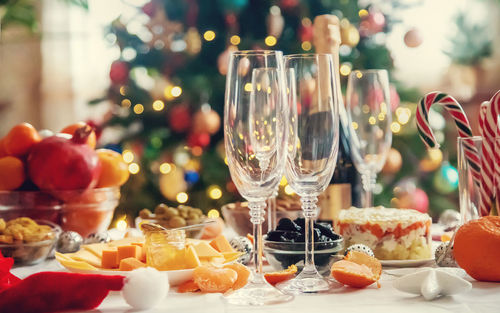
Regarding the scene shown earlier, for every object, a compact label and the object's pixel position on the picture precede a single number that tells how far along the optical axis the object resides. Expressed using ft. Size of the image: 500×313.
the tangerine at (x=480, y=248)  3.65
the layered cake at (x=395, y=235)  4.08
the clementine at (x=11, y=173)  4.74
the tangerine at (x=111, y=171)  5.00
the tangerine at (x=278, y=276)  3.74
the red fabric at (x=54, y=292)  3.38
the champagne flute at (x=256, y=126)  3.46
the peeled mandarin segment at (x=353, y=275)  3.60
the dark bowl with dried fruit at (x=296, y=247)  3.85
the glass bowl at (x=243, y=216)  4.60
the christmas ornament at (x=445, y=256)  3.97
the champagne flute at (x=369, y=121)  4.86
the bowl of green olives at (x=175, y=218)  4.50
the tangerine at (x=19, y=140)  4.87
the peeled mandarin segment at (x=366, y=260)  3.69
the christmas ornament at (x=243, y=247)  4.16
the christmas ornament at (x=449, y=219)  5.13
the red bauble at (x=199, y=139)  8.15
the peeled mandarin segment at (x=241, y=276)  3.65
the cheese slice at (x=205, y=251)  3.84
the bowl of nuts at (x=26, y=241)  4.22
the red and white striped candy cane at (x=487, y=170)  4.02
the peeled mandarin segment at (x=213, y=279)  3.60
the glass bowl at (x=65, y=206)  4.73
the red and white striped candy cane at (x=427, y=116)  4.22
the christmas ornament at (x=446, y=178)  10.27
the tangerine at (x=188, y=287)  3.63
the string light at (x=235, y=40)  8.05
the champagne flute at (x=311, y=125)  3.56
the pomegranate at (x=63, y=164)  4.78
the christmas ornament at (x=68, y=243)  4.39
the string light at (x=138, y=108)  8.35
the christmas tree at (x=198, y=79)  8.01
